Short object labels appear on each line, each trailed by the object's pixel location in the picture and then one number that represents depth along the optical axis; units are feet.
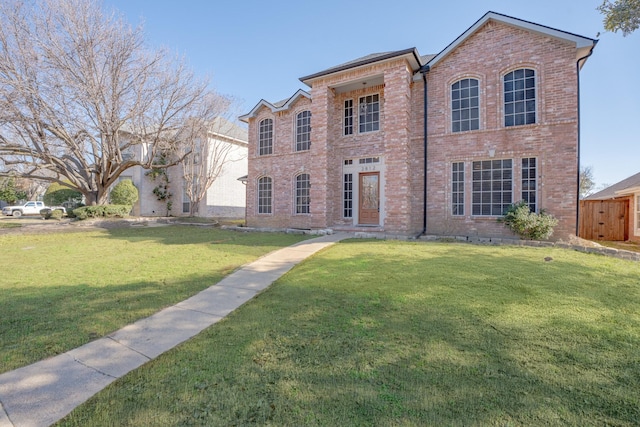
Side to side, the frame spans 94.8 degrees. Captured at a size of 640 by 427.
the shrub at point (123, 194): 70.08
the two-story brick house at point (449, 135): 31.81
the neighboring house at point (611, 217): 41.57
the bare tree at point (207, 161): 72.13
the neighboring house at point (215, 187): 79.46
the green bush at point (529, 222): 30.19
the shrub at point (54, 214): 70.79
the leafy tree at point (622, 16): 20.45
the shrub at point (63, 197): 84.48
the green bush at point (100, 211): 54.90
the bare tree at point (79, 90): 41.75
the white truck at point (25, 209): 92.79
